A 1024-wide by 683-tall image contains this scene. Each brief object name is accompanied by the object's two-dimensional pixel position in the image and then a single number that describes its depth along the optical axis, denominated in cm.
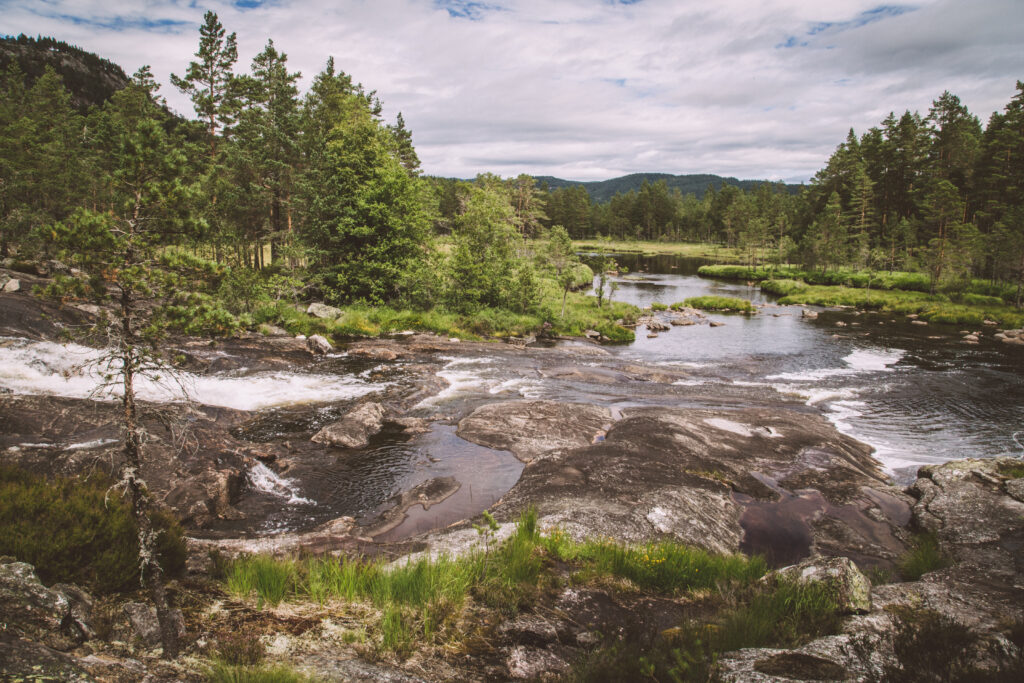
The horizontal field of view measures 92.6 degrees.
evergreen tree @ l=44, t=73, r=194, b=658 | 515
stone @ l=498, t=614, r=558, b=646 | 609
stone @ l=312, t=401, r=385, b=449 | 1543
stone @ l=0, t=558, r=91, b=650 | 445
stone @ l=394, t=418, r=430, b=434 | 1700
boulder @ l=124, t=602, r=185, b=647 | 515
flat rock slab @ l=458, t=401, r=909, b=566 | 1038
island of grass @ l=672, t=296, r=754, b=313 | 5462
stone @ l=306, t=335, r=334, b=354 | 2686
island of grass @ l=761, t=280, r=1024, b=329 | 4475
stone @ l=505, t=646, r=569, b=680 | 552
